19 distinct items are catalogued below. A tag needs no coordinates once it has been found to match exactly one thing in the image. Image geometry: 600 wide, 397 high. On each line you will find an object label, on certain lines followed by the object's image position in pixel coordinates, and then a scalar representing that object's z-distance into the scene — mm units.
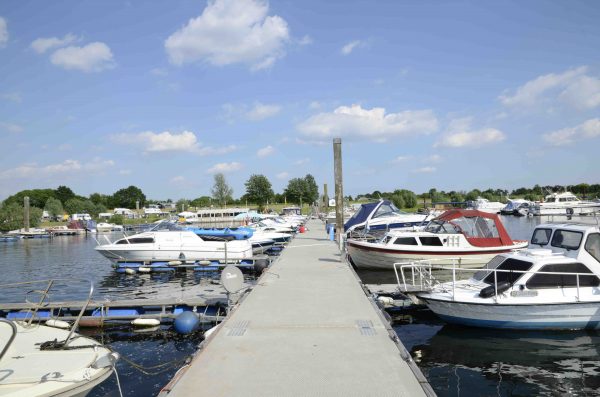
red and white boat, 21281
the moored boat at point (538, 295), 10883
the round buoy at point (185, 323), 12258
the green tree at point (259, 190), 121562
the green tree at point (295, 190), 126169
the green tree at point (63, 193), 150625
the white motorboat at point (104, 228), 81331
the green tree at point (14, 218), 79062
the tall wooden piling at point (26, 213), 72475
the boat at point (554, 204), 80562
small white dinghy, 5605
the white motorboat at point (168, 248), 26812
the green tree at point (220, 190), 137700
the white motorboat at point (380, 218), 29783
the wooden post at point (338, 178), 24172
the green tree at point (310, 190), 127000
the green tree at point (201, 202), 159638
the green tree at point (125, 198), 167338
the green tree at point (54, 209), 116312
